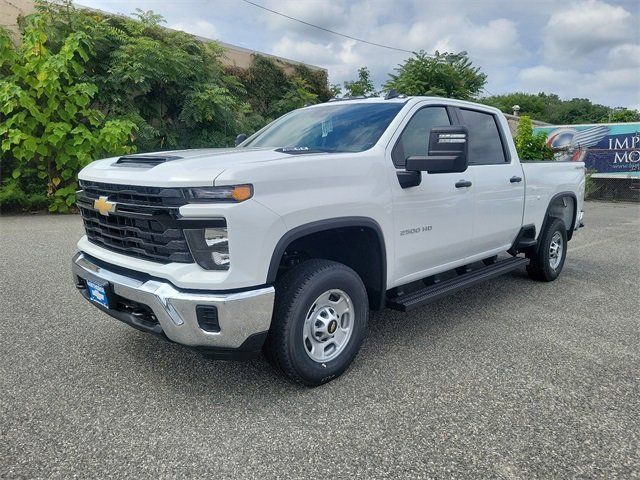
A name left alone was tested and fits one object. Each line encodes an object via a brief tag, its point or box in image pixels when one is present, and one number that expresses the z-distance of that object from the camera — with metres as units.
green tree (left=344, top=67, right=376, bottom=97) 21.17
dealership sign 17.64
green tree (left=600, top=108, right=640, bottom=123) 43.98
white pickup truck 2.62
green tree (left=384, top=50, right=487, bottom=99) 15.28
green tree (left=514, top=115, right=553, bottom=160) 16.69
